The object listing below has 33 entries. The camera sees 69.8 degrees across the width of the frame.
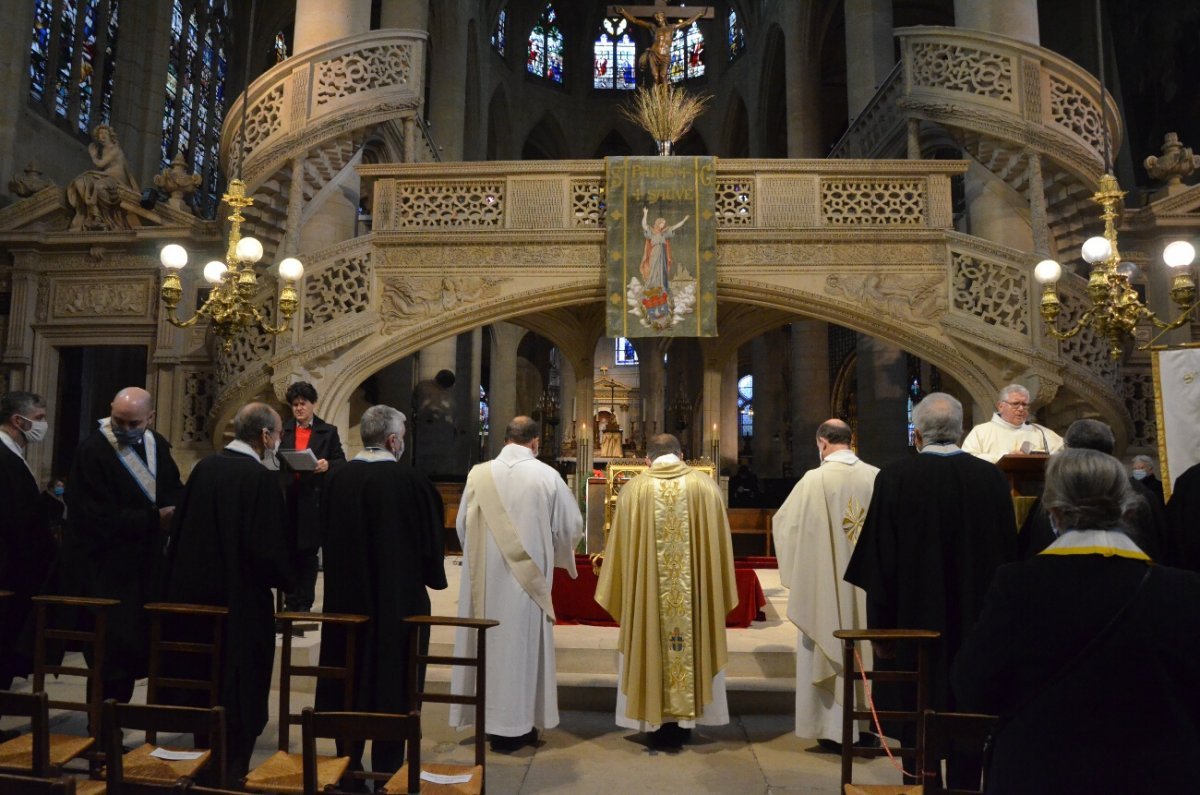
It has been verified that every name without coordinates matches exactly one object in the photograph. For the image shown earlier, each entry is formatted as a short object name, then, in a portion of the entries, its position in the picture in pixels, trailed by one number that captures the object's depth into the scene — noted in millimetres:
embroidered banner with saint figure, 9625
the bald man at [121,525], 4266
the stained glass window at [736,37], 23297
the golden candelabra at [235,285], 7410
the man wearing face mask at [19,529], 4344
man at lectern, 5785
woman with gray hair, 1792
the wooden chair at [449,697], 2945
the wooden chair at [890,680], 3145
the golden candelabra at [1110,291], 6545
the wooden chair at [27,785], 2094
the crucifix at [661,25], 10627
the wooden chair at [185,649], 3535
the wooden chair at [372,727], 2648
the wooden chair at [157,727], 2572
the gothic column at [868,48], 13547
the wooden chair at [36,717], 2701
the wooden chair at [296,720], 2893
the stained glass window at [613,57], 26531
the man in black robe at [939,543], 3598
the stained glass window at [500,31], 23641
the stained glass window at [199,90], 18016
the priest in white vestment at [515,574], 4602
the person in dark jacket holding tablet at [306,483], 4629
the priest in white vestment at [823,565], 4668
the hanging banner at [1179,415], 4766
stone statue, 11406
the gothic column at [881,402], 12555
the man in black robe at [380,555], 3947
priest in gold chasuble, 4629
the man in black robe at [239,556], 3824
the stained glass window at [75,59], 14922
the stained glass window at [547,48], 25453
